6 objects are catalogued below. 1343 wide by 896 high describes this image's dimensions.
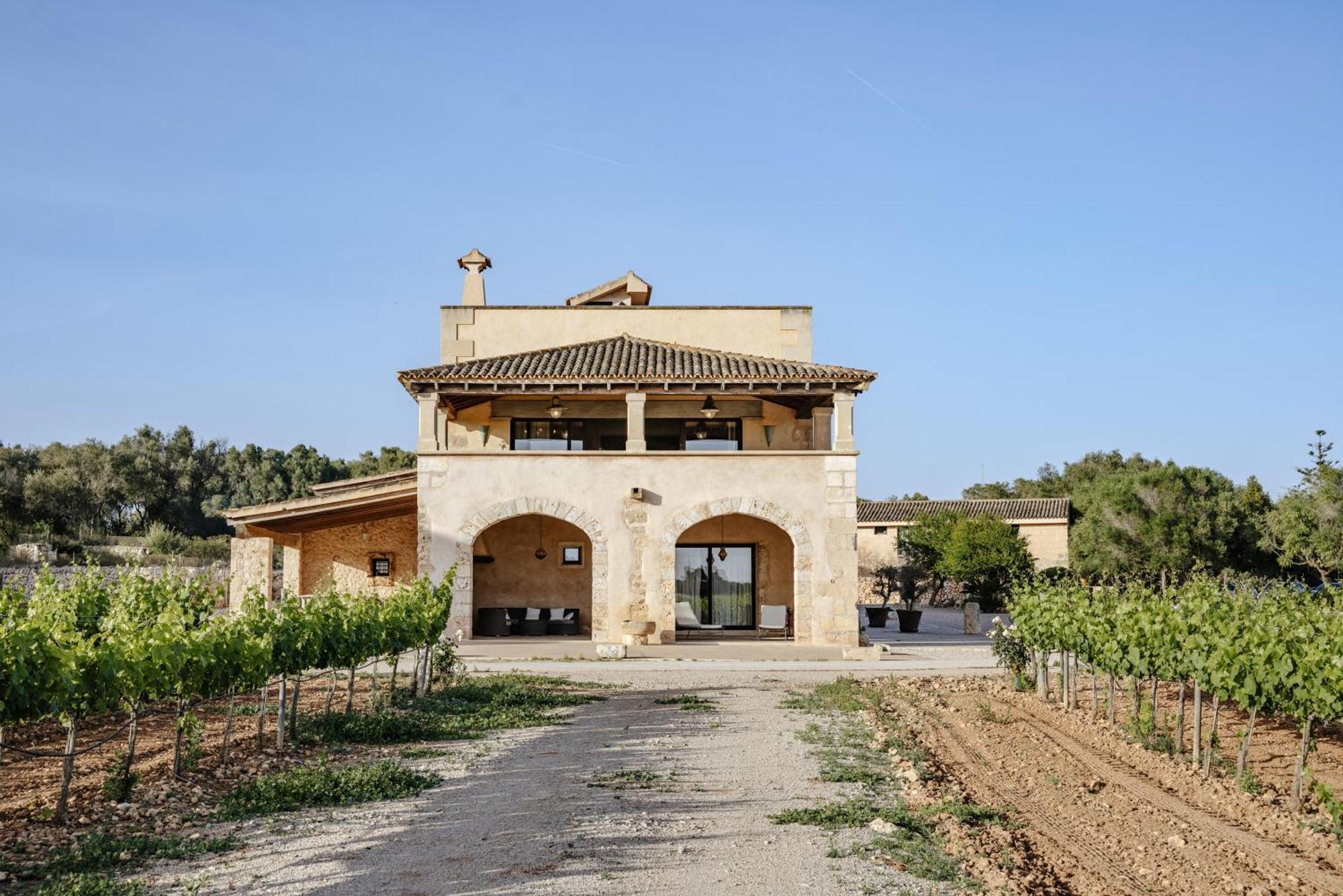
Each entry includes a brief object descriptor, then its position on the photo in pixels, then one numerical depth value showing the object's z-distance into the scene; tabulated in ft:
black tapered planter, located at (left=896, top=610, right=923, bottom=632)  79.36
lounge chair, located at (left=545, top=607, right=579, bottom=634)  66.95
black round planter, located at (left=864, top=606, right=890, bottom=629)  85.35
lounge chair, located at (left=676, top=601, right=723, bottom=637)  68.59
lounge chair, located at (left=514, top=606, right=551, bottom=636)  66.69
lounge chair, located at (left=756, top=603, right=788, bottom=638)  65.77
